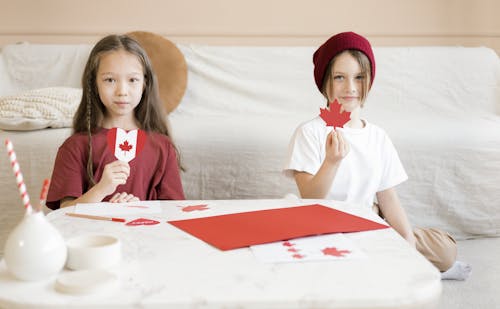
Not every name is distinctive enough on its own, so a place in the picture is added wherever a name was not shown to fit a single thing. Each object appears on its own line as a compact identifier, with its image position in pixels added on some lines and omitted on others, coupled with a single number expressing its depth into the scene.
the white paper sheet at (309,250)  0.95
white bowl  0.90
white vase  0.84
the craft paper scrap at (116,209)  1.28
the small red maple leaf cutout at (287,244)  1.02
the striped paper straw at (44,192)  0.93
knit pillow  2.36
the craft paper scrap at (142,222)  1.18
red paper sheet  1.05
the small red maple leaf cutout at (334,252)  0.97
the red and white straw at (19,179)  0.92
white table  0.78
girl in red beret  1.83
